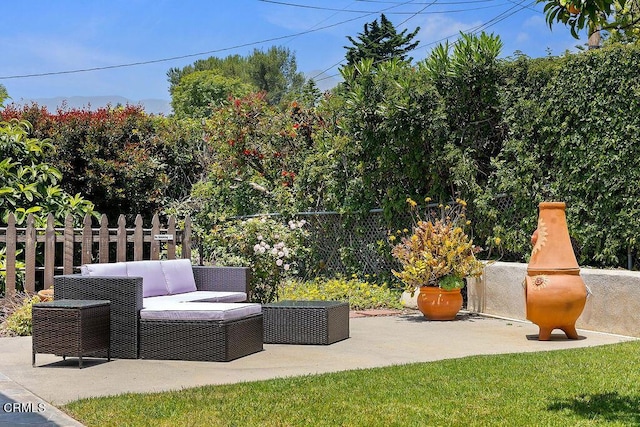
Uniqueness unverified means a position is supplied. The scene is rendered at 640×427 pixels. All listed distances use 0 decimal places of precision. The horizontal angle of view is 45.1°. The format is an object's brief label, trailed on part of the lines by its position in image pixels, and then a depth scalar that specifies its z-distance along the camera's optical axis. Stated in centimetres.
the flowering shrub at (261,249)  1172
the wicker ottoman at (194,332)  687
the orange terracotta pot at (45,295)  942
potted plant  998
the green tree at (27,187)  1159
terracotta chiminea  795
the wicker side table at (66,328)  656
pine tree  3509
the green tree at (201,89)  5850
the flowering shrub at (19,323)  878
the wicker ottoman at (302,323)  782
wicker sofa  689
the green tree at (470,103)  1084
